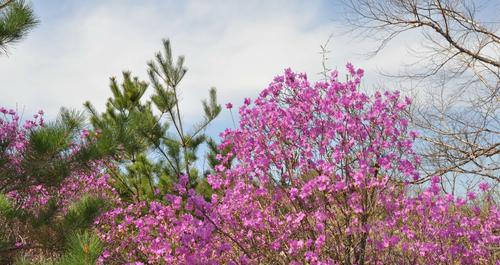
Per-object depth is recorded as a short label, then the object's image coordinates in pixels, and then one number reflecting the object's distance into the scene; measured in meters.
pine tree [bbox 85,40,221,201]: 9.91
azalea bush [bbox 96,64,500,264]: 4.85
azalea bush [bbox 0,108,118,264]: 5.66
